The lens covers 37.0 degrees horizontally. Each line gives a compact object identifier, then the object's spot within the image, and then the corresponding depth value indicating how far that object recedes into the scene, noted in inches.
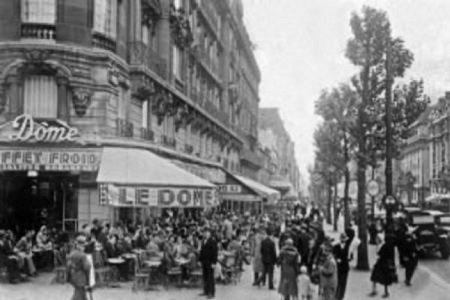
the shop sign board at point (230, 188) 1380.4
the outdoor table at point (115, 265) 736.7
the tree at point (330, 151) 1644.9
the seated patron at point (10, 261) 713.0
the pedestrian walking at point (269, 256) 746.8
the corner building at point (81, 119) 800.3
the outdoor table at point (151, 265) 724.0
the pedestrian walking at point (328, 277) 585.9
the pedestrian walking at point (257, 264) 781.9
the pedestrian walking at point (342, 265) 653.3
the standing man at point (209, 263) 684.7
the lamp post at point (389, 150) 948.0
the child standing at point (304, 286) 637.3
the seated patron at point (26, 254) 736.9
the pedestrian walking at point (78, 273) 533.3
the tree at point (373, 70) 1055.0
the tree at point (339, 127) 1134.4
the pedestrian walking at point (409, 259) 801.6
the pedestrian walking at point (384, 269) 700.0
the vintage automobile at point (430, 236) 1114.7
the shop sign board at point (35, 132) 839.7
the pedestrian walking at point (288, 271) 634.2
